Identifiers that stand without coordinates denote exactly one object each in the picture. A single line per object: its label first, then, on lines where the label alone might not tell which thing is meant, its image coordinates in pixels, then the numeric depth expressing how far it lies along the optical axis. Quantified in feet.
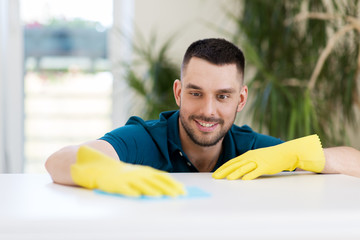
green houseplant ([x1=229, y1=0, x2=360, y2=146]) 8.64
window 12.39
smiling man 3.50
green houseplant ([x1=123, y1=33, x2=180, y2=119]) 9.43
